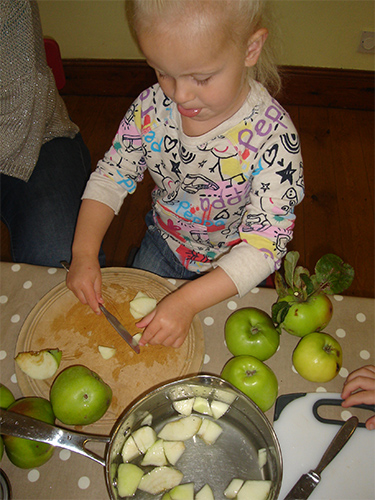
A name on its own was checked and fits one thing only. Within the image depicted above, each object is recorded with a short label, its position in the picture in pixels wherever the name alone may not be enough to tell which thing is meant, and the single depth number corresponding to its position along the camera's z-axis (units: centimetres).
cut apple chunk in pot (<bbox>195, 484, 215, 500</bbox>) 54
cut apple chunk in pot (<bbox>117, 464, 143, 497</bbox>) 53
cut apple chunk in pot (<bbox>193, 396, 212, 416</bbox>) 61
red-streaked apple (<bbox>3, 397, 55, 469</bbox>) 56
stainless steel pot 55
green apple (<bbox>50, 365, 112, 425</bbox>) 59
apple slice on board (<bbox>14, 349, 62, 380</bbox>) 66
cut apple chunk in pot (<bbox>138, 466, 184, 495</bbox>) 54
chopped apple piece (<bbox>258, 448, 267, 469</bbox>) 56
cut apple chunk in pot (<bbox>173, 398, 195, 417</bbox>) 60
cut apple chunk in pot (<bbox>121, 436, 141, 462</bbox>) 56
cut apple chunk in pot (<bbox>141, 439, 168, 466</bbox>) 56
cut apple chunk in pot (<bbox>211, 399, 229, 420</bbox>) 60
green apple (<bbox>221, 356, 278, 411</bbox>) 61
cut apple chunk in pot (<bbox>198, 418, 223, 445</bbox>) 59
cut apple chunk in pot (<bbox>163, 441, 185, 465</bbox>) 57
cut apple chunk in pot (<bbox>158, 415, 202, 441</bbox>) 59
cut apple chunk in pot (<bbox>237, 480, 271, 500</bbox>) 52
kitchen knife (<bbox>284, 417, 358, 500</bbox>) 57
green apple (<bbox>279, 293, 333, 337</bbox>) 67
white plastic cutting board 59
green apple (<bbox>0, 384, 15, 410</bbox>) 62
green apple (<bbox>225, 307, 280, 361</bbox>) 66
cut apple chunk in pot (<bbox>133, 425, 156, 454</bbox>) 57
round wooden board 67
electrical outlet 186
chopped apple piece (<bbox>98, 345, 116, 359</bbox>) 69
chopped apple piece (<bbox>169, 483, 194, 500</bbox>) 54
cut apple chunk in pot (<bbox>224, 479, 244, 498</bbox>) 54
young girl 58
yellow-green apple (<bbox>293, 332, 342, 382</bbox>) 64
